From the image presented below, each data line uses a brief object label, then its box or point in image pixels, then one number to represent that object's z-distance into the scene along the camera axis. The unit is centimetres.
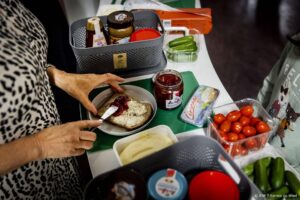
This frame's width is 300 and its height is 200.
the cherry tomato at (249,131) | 108
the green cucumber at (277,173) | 101
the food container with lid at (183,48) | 147
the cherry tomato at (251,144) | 106
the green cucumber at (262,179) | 101
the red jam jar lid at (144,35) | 140
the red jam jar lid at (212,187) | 79
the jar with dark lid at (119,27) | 140
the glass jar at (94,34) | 140
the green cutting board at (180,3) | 182
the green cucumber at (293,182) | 99
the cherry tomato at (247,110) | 114
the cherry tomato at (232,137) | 106
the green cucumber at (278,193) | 98
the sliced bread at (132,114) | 117
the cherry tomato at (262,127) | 108
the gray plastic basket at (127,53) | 133
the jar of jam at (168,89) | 120
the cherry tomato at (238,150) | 106
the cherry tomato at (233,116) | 113
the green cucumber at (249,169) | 104
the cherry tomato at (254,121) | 111
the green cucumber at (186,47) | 148
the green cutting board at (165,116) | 116
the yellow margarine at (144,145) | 102
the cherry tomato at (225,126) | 109
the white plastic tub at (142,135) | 104
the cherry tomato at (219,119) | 112
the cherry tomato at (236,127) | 109
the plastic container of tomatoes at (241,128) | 106
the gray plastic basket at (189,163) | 76
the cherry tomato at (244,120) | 111
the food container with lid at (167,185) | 78
